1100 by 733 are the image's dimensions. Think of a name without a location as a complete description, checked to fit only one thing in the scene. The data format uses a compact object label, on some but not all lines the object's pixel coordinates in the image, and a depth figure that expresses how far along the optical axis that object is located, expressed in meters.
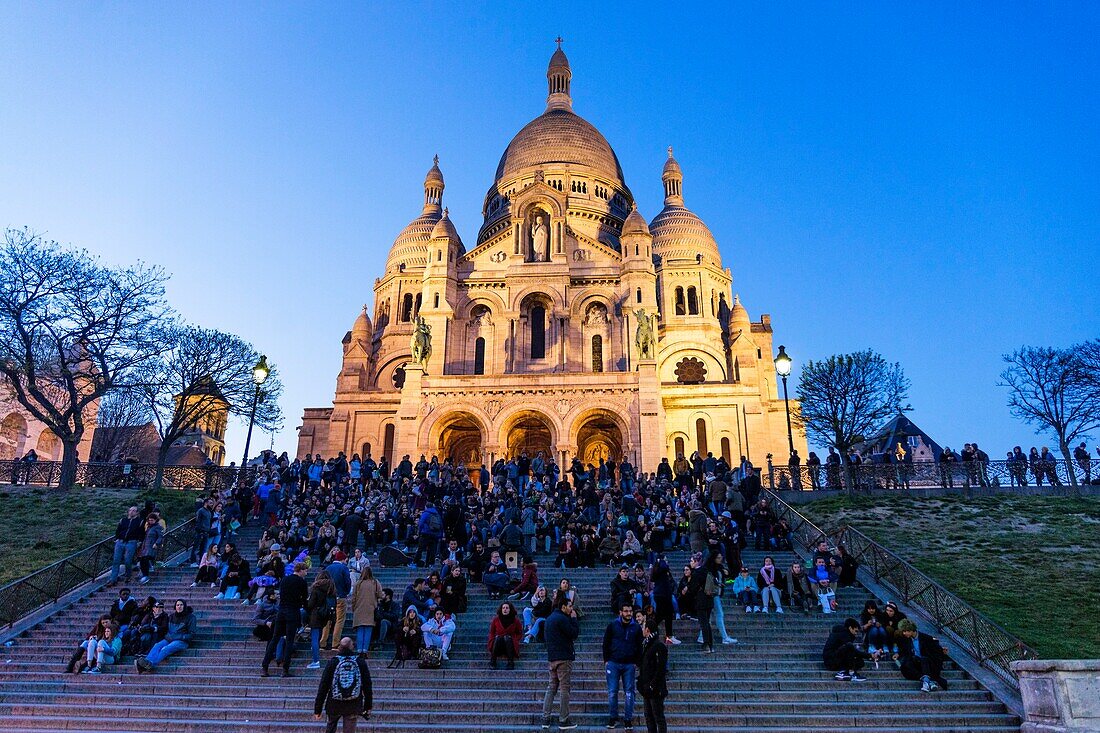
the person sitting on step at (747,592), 15.33
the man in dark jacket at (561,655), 10.59
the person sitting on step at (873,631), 13.02
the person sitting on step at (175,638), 13.20
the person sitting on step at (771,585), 15.21
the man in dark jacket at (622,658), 10.48
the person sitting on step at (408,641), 13.24
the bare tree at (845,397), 38.97
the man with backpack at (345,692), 9.05
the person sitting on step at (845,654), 12.52
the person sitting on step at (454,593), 14.73
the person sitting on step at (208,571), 17.23
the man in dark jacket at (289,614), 12.47
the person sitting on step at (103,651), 13.06
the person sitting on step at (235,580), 16.31
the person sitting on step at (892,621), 13.04
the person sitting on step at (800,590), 15.35
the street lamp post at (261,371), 25.52
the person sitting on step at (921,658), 11.98
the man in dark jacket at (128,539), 17.48
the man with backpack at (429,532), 18.44
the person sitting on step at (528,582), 15.68
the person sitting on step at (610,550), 18.58
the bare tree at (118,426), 51.16
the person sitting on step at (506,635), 13.01
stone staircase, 11.14
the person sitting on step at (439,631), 13.43
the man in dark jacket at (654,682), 9.96
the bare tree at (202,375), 33.25
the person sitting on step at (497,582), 16.19
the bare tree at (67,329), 28.78
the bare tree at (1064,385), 35.78
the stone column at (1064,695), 9.44
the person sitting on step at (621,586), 14.31
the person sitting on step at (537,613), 13.91
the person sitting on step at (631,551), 18.34
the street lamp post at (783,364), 24.11
